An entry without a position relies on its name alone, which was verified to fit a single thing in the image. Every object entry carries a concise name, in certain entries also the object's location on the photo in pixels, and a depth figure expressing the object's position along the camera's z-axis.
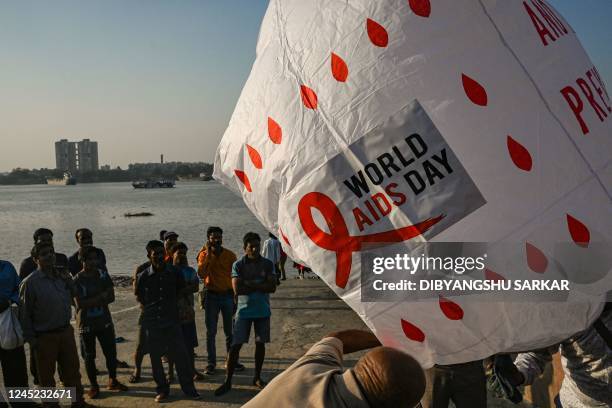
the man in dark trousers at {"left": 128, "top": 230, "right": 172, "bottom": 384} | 6.50
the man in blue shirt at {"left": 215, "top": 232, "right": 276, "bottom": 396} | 6.25
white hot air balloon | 2.56
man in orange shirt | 6.92
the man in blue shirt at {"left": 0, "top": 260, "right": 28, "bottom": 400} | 5.59
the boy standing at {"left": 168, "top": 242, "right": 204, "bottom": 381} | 6.55
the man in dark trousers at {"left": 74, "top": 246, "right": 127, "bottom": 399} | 6.23
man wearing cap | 7.71
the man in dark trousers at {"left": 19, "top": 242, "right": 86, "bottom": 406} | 5.46
